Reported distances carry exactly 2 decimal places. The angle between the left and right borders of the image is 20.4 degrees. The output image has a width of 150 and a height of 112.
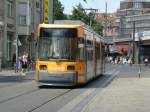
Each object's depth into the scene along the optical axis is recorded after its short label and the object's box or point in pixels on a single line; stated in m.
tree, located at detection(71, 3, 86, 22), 79.31
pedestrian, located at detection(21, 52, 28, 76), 35.77
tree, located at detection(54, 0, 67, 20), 76.49
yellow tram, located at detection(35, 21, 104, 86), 20.60
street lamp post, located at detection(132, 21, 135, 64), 90.68
